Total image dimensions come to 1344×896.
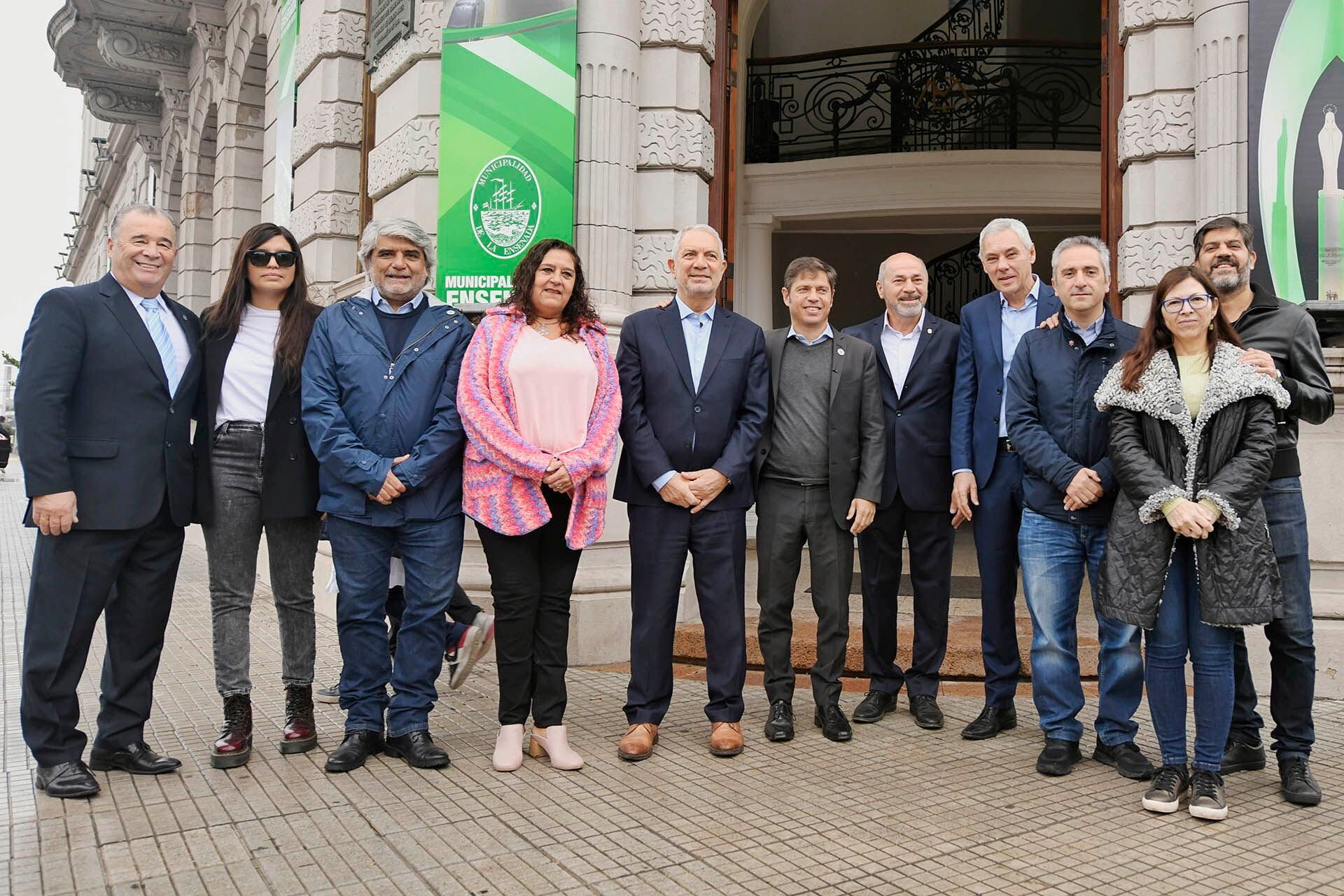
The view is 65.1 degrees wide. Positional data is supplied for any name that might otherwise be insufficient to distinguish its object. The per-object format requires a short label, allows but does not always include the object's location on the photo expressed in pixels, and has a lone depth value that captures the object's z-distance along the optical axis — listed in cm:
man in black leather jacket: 390
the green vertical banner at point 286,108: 965
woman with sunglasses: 427
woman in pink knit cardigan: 418
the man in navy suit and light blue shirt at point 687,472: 448
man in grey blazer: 466
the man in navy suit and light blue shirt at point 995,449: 457
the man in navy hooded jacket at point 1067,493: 414
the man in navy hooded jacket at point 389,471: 420
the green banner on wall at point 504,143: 639
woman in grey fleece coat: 364
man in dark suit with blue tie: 382
